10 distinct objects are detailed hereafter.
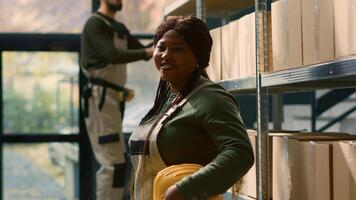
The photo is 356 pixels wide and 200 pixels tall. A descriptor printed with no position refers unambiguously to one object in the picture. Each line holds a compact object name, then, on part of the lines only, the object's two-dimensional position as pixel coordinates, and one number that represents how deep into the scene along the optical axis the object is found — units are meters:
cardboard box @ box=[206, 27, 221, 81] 3.43
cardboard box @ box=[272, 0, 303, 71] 2.37
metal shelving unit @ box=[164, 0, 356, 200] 2.09
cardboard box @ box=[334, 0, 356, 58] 1.93
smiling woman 1.83
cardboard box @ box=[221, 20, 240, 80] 3.14
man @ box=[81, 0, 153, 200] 4.91
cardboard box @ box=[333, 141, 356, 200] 1.99
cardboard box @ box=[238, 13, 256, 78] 2.88
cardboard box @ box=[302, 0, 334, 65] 2.10
